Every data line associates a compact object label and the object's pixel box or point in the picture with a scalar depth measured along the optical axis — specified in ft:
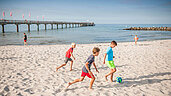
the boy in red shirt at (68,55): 16.92
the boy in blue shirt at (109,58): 13.77
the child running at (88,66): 11.42
